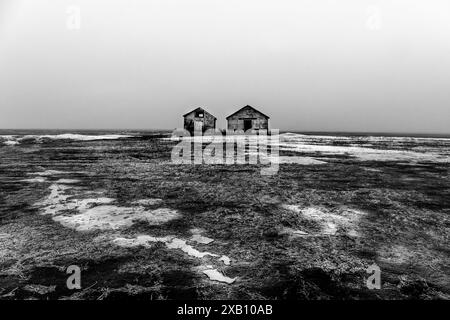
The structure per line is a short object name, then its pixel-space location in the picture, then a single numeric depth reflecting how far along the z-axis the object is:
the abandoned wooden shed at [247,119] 51.88
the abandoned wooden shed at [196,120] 51.91
